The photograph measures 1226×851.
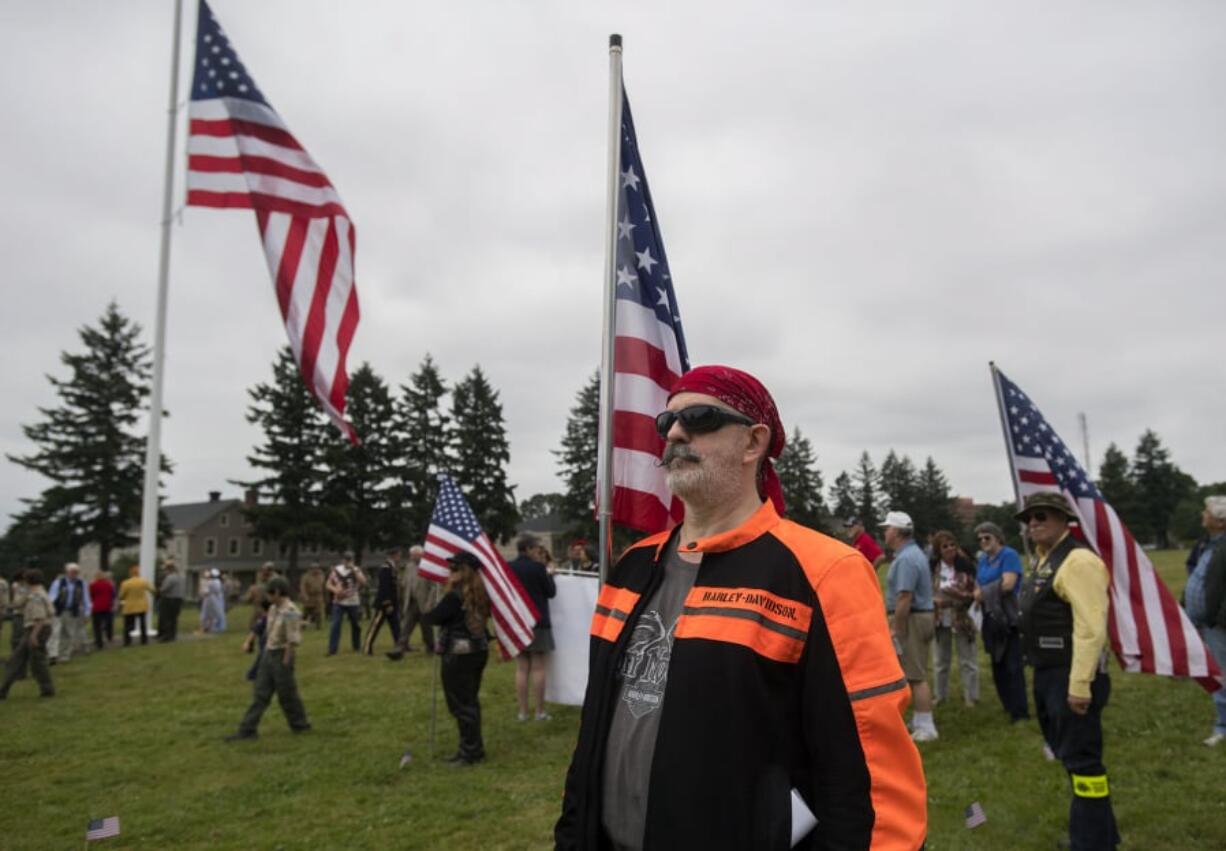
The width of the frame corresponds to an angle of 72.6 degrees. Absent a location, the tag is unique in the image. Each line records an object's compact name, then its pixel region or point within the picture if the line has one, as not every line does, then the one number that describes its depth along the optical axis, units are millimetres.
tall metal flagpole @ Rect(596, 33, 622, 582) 3701
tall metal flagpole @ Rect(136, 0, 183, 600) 13492
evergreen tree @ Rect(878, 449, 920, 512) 102812
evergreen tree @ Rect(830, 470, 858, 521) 98312
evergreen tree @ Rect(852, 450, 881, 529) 101362
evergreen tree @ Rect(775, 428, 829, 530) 73431
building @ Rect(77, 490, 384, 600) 85000
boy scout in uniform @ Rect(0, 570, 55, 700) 13531
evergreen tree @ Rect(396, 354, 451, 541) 57906
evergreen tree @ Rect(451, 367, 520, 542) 60938
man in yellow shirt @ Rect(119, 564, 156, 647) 19656
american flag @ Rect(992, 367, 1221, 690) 5562
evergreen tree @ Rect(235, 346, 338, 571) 53188
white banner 10570
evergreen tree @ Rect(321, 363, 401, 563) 54938
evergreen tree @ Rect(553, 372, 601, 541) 59375
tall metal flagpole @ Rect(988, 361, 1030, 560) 5695
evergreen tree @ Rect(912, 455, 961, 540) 98000
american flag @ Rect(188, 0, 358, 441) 7590
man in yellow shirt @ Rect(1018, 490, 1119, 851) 4797
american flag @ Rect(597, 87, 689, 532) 4160
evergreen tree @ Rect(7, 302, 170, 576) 51219
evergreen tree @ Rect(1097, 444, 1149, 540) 91000
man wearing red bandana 2100
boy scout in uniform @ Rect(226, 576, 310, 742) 10258
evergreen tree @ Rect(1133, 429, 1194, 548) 95562
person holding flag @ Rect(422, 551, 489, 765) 8797
